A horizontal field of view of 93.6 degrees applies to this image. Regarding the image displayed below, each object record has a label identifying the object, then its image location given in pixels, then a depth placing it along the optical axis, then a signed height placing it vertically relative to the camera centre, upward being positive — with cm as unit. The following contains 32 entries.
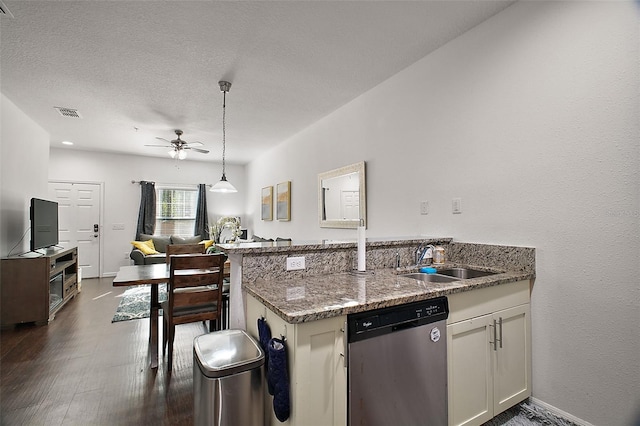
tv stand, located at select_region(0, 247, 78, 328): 335 -84
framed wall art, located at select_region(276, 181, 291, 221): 523 +28
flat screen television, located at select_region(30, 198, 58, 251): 371 -9
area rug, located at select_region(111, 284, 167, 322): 368 -121
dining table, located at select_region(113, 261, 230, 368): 232 -49
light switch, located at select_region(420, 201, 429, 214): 269 +8
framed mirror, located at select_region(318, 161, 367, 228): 348 +24
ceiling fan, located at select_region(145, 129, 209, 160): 465 +106
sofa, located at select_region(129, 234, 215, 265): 575 -62
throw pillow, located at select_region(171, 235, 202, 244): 666 -52
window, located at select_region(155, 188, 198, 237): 693 +13
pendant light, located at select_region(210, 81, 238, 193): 318 +137
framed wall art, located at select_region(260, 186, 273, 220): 602 +26
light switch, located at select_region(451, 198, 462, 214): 241 +8
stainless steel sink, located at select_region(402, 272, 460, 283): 204 -42
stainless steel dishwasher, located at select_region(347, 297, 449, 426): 126 -67
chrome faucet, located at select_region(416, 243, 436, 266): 235 -28
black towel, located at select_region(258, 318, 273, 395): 136 -56
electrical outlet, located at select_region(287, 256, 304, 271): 180 -28
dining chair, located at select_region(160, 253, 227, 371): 233 -64
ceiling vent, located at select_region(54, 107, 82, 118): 389 +139
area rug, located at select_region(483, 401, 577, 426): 176 -122
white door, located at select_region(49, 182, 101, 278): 605 -5
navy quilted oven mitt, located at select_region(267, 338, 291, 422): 117 -64
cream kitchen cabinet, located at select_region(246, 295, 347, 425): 115 -61
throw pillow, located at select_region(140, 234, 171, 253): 641 -53
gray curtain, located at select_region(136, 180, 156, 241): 658 +12
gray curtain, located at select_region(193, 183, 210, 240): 709 +1
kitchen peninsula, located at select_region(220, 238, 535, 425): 118 -44
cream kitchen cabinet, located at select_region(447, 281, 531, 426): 158 -78
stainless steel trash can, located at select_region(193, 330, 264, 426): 124 -72
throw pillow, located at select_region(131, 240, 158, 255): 593 -60
